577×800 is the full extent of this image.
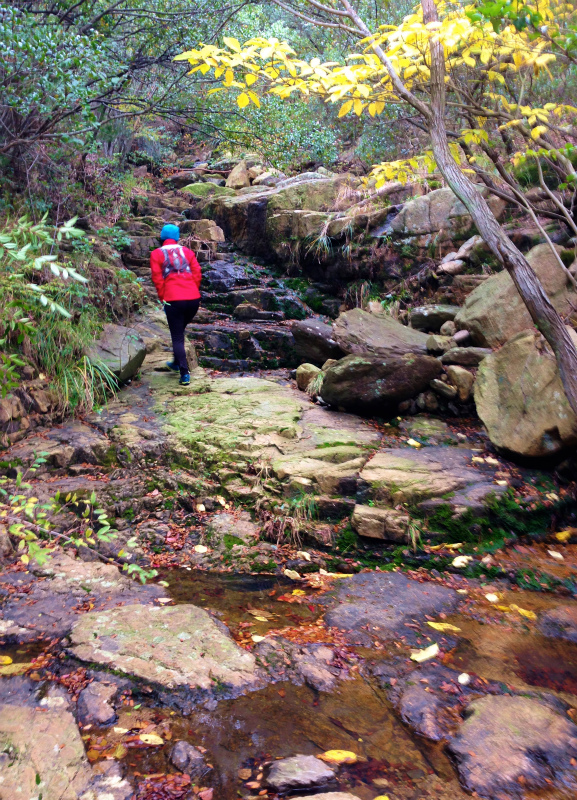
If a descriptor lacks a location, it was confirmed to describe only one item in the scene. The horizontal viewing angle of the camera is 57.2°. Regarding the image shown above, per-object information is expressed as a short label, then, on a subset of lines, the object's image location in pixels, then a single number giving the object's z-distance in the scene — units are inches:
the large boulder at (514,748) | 89.7
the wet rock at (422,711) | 103.2
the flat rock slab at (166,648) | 113.3
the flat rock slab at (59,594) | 125.0
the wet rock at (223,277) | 419.8
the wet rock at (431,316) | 284.8
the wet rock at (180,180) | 641.6
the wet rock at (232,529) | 183.0
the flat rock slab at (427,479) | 181.5
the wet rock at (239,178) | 613.3
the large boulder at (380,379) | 238.1
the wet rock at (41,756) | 81.8
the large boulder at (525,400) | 184.4
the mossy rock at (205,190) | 586.2
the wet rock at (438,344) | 256.4
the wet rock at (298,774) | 88.0
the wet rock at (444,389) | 237.5
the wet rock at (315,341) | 303.1
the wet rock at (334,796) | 84.1
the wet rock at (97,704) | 99.6
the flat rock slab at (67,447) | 206.2
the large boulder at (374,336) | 250.5
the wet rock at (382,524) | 176.9
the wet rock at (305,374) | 287.1
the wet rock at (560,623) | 132.9
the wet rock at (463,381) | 235.0
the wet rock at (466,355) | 242.2
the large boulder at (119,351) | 264.2
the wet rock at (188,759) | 90.9
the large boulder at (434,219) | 320.2
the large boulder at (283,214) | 423.3
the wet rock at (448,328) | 274.1
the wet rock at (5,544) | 150.7
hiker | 275.9
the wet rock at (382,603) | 139.1
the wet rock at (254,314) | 381.7
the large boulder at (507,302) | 234.5
